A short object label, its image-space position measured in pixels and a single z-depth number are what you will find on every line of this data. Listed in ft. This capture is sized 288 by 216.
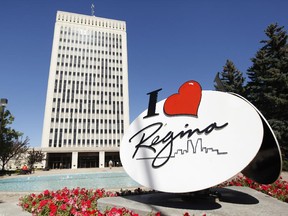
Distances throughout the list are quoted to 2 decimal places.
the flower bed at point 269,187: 25.44
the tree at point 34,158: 128.98
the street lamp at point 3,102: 57.00
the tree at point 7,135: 97.86
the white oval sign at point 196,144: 18.57
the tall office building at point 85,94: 184.14
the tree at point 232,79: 105.60
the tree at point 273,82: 81.30
